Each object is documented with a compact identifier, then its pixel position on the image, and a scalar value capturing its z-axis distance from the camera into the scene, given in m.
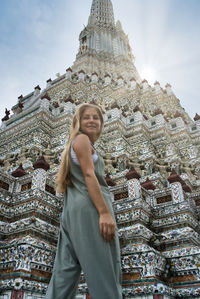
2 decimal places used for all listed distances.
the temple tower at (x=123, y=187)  5.02
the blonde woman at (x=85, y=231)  1.98
